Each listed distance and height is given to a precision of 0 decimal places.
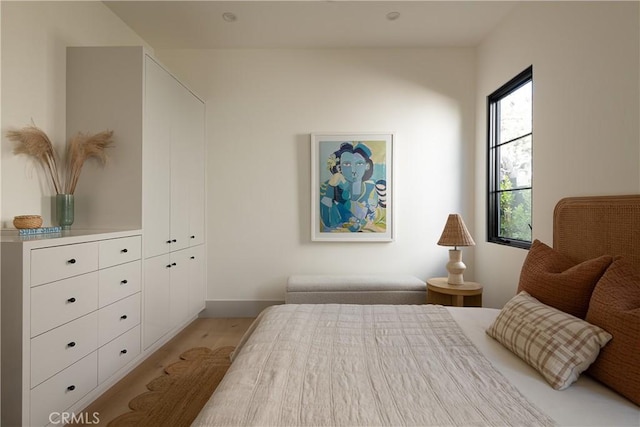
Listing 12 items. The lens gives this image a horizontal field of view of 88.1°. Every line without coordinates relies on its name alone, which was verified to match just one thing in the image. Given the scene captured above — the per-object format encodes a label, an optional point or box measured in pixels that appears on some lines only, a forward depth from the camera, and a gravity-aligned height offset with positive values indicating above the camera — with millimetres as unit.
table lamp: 2783 -257
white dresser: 1500 -585
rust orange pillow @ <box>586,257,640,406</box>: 1054 -390
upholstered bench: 3068 -758
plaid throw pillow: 1147 -488
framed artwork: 3498 +260
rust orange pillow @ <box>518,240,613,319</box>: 1441 -319
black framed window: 2693 +451
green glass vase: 2225 -8
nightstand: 2648 -673
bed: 961 -579
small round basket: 1813 -71
